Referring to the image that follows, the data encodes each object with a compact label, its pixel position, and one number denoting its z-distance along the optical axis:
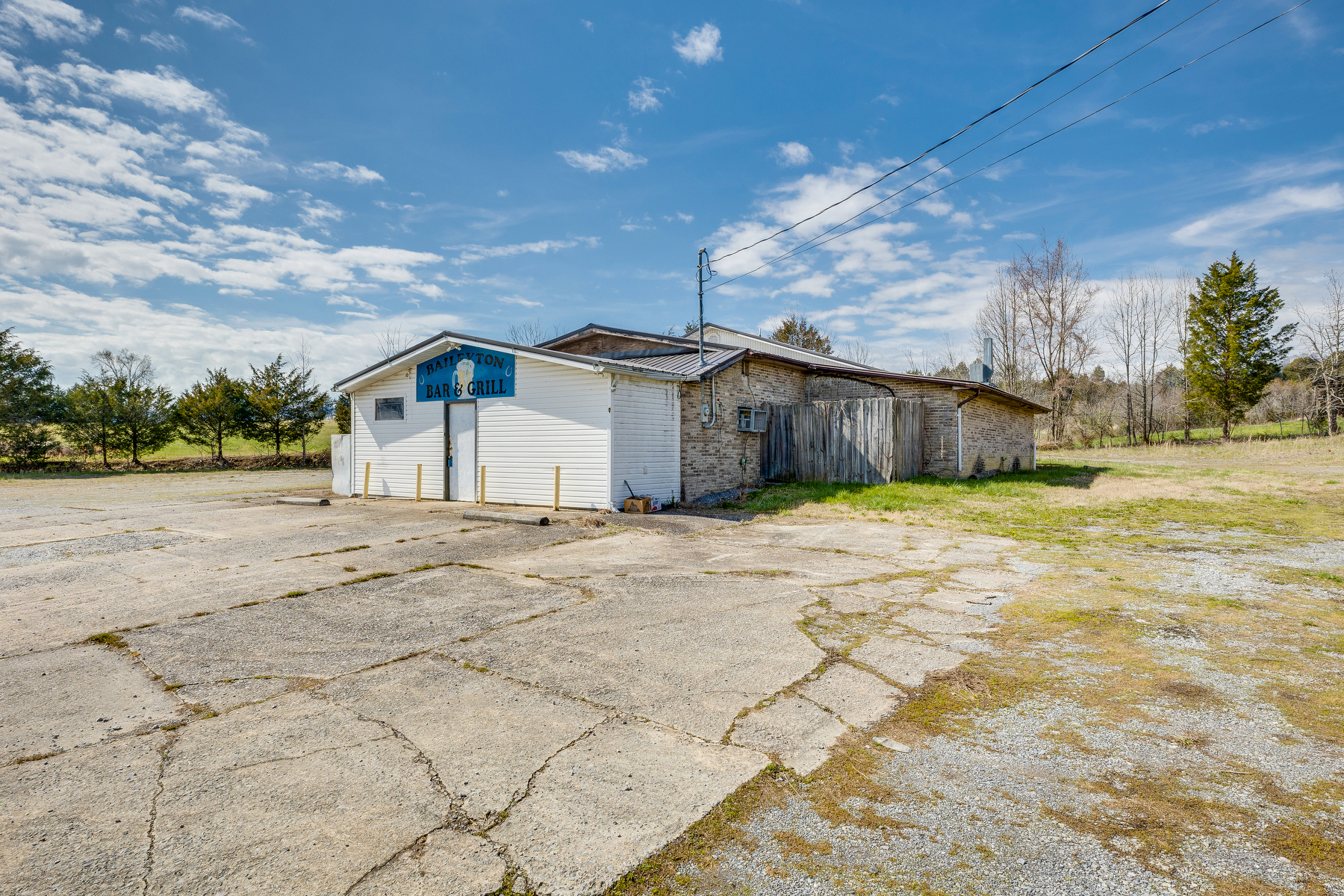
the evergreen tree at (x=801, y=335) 41.97
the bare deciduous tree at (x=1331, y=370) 28.80
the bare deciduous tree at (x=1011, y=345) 34.88
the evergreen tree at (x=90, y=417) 26.00
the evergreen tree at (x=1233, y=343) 32.47
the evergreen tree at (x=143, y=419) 26.89
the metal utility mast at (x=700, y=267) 14.18
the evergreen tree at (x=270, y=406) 29.28
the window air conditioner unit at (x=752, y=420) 15.15
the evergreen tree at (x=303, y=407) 30.28
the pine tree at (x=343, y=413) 29.55
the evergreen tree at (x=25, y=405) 24.31
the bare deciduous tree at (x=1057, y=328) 33.09
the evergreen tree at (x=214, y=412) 28.36
